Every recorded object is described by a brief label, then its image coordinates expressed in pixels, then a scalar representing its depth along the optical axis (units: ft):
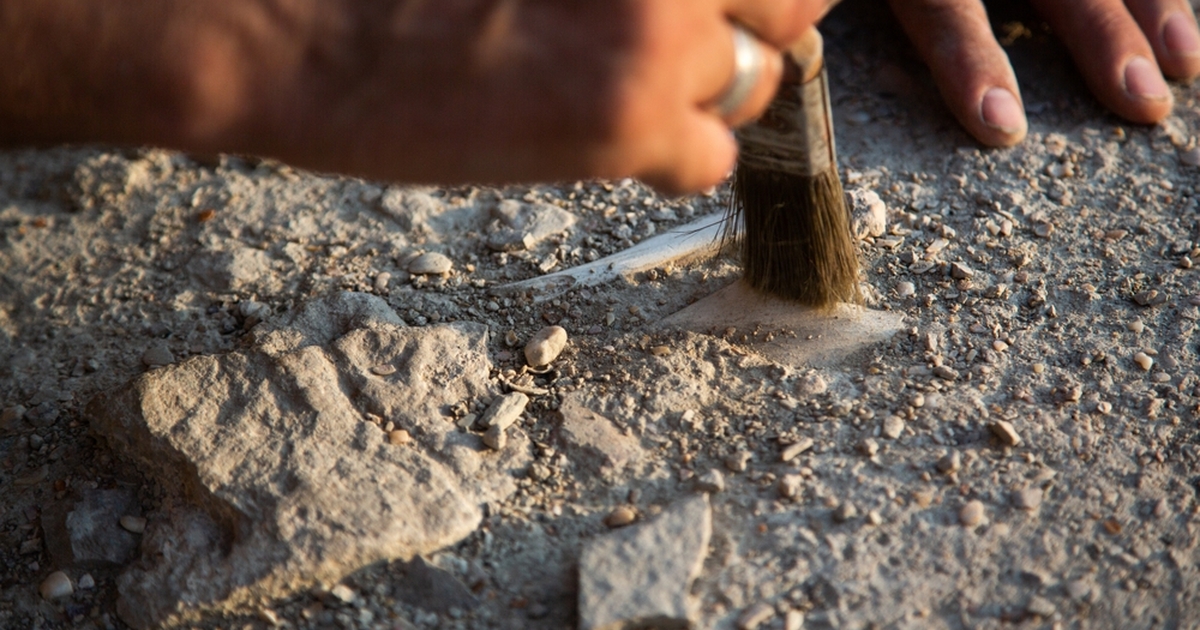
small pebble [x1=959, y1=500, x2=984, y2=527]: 1.33
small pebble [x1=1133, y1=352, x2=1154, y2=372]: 1.45
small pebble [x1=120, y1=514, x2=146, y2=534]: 1.39
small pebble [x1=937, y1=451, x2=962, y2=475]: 1.36
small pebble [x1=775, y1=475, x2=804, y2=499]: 1.35
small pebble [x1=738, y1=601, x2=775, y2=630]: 1.27
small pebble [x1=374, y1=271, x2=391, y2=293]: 1.57
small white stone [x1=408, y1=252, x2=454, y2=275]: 1.58
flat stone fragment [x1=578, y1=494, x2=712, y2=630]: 1.27
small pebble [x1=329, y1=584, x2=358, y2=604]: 1.31
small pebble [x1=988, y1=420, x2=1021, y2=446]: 1.38
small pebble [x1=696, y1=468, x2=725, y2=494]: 1.36
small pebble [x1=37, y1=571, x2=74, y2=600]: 1.37
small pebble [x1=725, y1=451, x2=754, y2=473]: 1.38
